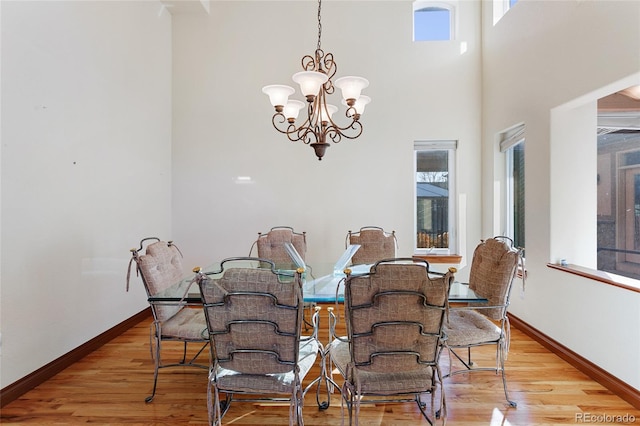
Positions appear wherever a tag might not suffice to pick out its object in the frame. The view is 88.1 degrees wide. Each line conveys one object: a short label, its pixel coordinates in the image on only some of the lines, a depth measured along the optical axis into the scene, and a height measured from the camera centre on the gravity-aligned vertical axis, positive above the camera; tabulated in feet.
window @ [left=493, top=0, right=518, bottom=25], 11.82 +7.27
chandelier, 6.72 +2.57
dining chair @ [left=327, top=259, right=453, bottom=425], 4.58 -1.64
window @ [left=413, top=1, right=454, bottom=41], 13.10 +7.60
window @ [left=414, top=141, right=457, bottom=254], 13.25 +0.40
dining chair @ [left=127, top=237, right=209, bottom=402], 6.61 -2.03
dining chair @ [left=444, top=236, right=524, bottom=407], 6.46 -1.85
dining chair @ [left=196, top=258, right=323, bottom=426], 4.62 -1.69
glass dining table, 6.15 -1.57
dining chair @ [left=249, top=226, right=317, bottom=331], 10.32 -0.99
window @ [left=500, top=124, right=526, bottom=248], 10.87 +1.03
